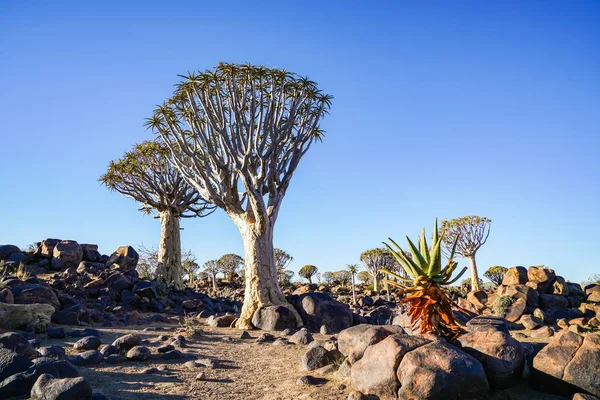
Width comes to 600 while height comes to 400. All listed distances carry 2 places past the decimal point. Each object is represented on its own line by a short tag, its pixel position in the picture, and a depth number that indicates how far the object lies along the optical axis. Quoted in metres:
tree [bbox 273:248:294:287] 38.94
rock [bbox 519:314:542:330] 14.84
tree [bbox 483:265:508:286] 32.59
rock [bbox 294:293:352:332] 12.40
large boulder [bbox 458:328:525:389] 5.07
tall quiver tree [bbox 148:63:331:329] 12.67
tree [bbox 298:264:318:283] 42.69
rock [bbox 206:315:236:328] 12.44
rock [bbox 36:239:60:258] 19.31
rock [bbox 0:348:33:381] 5.12
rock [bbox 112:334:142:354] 7.76
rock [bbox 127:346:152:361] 7.40
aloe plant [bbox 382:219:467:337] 5.45
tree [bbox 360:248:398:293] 32.12
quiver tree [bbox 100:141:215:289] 19.80
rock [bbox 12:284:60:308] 10.71
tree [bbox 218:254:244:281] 39.41
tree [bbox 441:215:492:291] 26.62
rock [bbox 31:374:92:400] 4.67
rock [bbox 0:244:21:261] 18.20
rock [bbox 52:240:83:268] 18.83
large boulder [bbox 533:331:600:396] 4.83
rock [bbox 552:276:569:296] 18.88
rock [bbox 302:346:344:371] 6.83
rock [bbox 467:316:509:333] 5.80
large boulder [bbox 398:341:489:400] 4.65
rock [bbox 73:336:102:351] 7.91
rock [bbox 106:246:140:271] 19.61
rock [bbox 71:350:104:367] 6.97
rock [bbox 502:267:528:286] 19.62
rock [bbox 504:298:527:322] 16.84
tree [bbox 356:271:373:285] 44.71
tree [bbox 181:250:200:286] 32.67
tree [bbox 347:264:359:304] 27.44
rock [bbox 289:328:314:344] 9.62
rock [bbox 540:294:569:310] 18.03
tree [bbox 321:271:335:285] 46.81
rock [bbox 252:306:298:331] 11.66
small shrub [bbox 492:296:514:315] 17.06
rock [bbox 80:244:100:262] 20.08
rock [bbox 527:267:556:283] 19.36
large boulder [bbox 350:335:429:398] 4.95
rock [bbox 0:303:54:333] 8.98
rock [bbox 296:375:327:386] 6.05
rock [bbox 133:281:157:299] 15.12
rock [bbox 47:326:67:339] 8.88
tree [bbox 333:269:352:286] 42.47
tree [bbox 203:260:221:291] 37.94
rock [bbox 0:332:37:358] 6.20
